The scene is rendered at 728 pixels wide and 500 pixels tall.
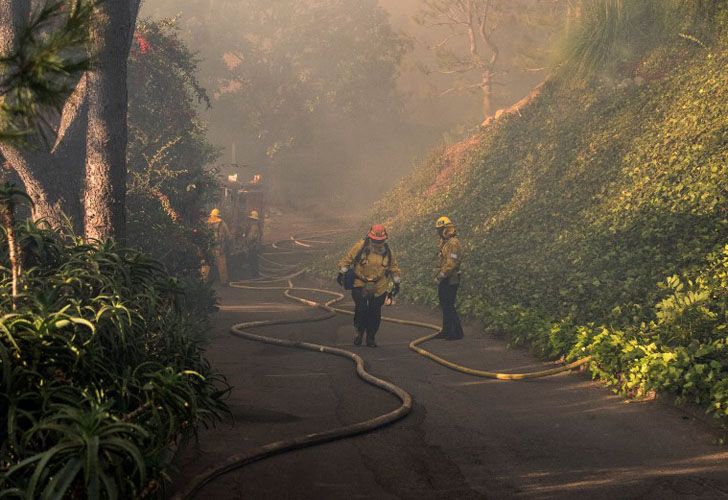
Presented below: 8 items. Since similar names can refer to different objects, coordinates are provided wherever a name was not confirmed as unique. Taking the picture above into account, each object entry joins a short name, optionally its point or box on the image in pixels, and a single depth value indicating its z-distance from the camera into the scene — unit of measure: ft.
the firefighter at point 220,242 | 75.10
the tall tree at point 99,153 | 37.76
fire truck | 84.28
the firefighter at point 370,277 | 45.83
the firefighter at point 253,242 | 86.12
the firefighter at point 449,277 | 47.34
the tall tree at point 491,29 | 128.77
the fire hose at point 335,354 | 21.63
